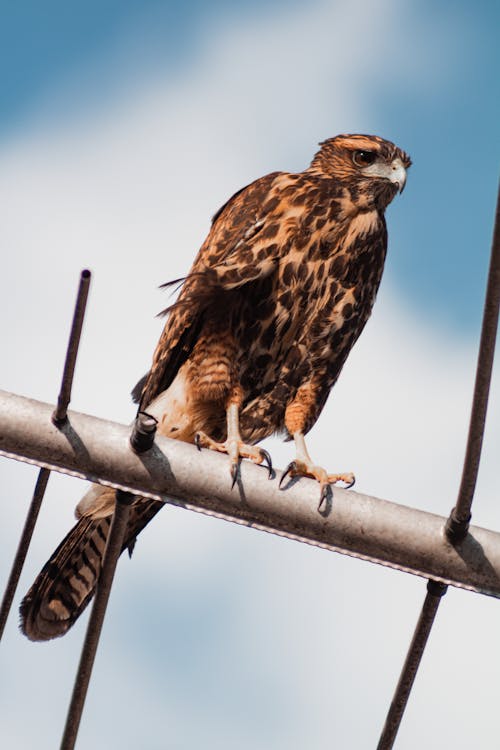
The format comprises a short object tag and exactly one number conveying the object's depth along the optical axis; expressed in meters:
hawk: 9.47
